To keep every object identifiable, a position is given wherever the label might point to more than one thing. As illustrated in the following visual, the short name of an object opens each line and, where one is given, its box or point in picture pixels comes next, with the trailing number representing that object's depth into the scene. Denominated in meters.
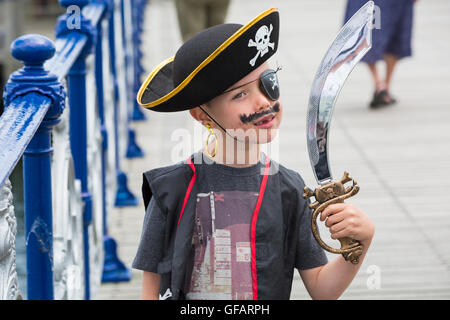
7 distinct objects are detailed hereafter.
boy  3.24
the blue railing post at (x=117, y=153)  8.07
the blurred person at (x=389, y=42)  11.01
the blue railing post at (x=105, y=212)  6.53
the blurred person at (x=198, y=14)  9.76
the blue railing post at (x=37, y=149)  3.76
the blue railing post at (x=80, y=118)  5.49
